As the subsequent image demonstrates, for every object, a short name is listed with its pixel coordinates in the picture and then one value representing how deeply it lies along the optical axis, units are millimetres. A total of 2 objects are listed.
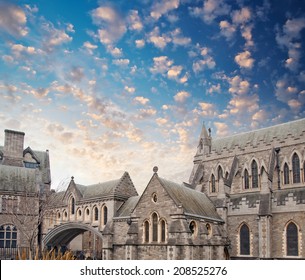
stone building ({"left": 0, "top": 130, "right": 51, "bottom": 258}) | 47281
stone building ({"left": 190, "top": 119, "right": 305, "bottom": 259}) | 34625
